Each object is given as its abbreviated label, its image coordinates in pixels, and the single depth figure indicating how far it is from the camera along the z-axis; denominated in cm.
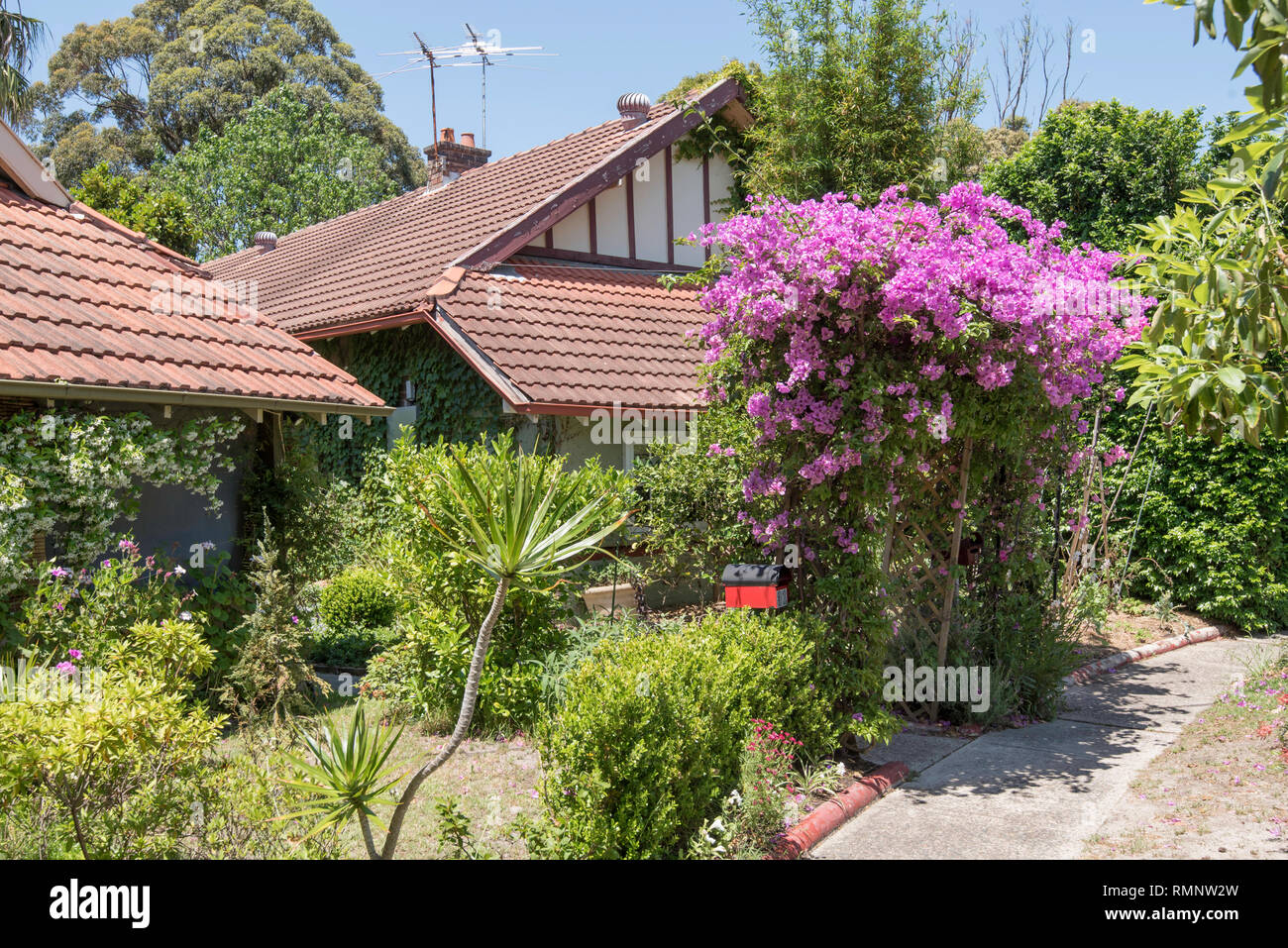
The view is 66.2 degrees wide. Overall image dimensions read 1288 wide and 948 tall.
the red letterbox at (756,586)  690
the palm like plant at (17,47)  1659
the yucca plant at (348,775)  407
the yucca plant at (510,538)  420
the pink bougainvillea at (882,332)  653
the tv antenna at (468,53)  2114
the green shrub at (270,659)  780
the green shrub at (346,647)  1030
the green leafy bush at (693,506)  1009
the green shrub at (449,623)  754
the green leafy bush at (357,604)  1177
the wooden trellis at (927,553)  798
